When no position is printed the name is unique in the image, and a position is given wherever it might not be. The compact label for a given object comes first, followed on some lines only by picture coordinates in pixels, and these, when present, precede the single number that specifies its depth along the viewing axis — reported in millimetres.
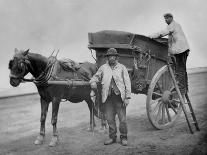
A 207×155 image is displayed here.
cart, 6496
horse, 5898
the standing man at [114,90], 5965
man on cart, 6980
